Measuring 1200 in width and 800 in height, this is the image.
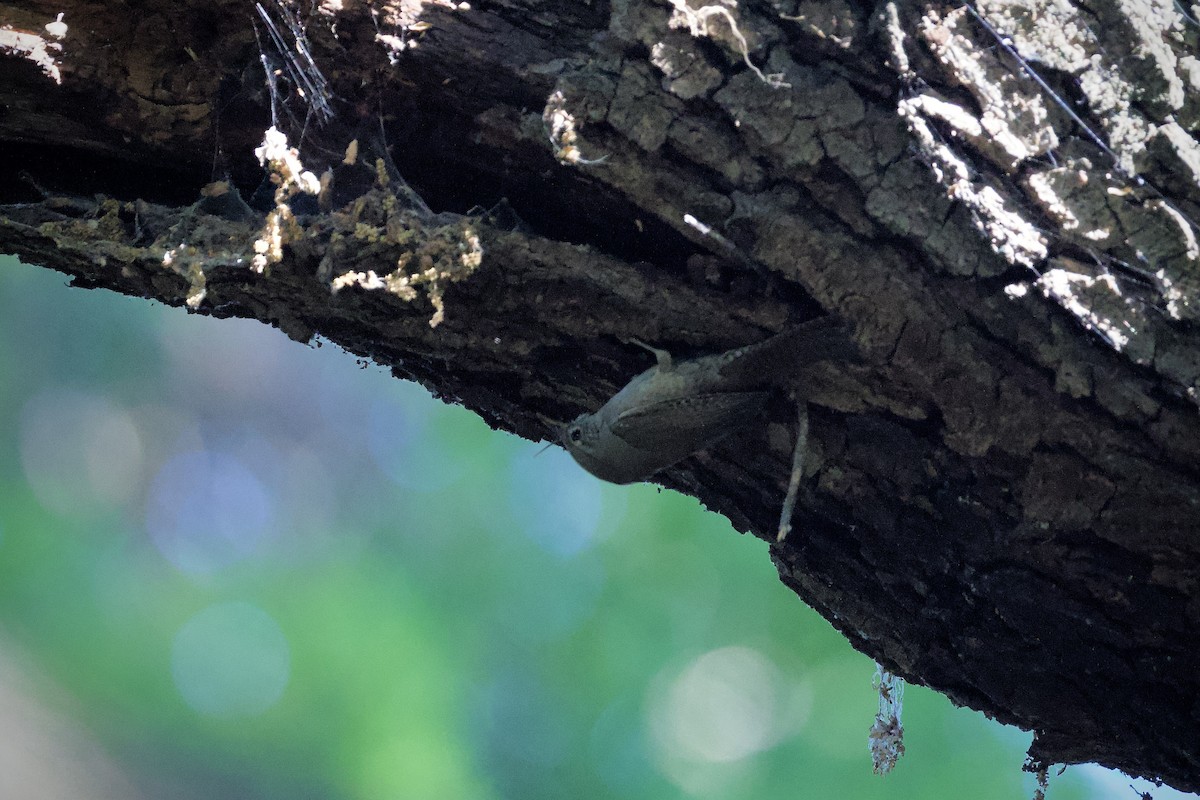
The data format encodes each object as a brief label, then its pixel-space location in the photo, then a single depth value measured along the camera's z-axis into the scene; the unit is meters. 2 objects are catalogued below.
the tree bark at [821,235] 5.30
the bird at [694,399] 5.33
